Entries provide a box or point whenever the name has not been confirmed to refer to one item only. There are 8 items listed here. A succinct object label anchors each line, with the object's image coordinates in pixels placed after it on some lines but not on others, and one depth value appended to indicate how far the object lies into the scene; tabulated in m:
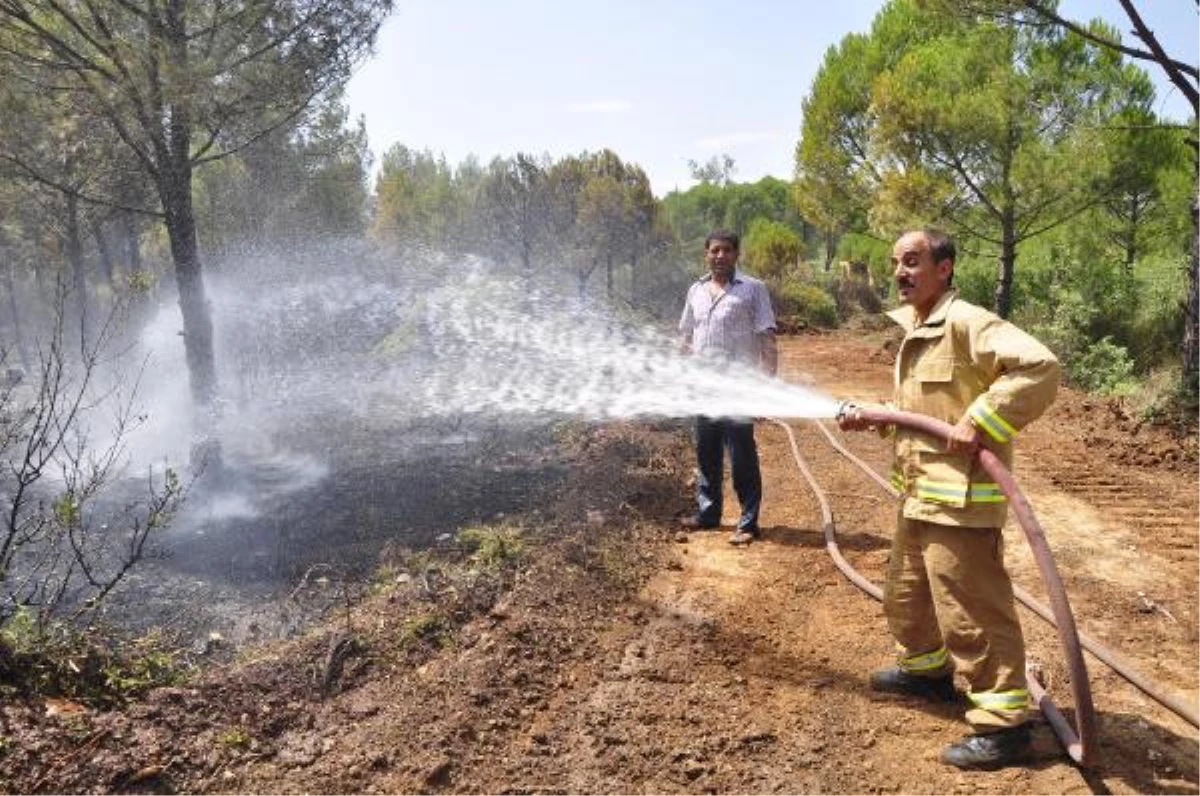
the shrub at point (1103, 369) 11.97
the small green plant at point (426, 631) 3.90
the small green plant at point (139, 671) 3.34
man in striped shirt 5.33
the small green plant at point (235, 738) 3.00
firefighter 2.79
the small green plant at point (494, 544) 4.98
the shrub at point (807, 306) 23.02
